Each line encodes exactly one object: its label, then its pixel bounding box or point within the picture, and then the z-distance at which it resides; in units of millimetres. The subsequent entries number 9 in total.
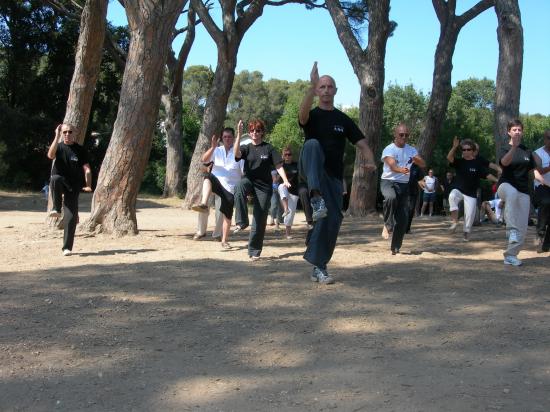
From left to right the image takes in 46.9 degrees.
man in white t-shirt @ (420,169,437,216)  20795
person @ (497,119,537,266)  7820
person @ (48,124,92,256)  8398
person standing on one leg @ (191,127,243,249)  9414
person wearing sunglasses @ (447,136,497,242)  11062
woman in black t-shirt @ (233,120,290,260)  8289
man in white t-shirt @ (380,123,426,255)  8758
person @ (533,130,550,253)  8422
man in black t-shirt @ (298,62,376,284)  6215
